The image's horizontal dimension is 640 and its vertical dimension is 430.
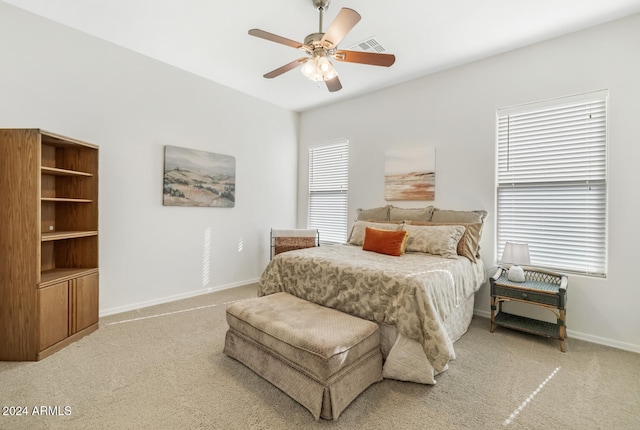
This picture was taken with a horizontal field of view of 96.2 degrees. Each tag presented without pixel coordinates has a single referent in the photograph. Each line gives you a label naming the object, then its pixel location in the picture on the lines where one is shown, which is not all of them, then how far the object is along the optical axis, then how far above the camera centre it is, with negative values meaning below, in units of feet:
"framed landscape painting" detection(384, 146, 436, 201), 12.61 +1.80
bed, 6.57 -1.85
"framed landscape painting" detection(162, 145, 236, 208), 12.26 +1.49
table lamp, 9.11 -1.40
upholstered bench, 5.61 -3.02
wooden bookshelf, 7.49 -1.75
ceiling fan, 6.90 +4.21
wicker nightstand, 8.32 -2.51
